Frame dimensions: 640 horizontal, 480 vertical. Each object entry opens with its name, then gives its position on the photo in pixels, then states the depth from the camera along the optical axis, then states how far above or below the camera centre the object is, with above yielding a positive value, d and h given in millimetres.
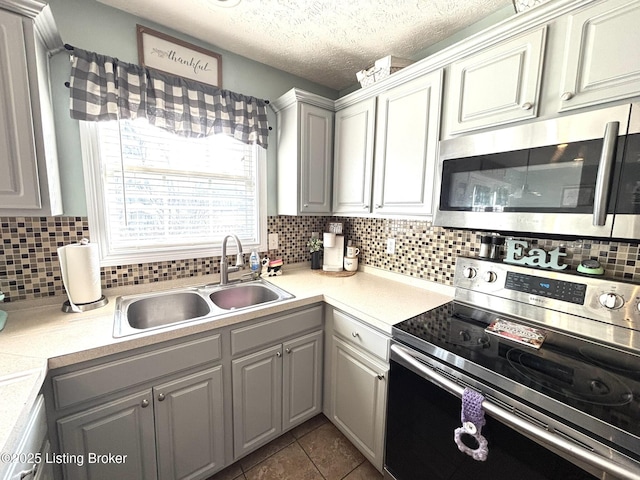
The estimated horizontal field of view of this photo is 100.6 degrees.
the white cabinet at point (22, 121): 963 +316
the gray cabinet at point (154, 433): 1005 -948
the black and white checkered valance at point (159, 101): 1312 +611
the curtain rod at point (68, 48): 1272 +758
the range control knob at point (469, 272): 1409 -315
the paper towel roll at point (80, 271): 1230 -306
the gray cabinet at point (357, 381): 1319 -926
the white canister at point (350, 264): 2129 -422
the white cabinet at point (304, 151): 1839 +424
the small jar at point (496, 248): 1378 -177
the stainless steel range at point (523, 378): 706 -515
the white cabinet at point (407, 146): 1395 +376
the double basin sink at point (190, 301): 1422 -557
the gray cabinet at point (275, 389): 1385 -1015
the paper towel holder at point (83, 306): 1271 -484
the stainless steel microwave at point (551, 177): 846 +142
